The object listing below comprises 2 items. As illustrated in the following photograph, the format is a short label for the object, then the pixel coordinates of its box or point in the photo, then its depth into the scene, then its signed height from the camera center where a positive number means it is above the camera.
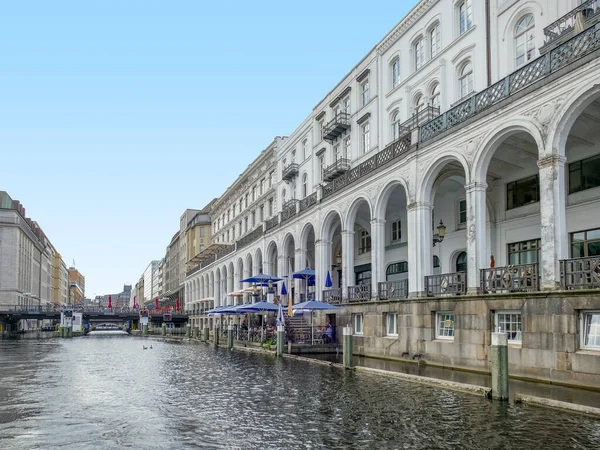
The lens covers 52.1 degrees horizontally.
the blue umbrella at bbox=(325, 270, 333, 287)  37.02 +0.19
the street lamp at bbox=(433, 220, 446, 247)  26.44 +2.35
